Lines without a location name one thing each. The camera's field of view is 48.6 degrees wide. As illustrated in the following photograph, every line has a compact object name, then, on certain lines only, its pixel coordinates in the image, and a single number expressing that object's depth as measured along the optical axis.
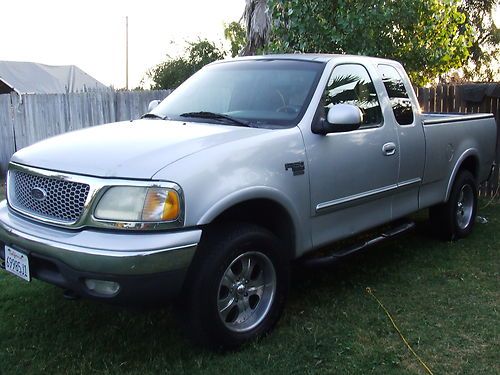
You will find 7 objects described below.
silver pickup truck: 3.03
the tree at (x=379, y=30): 7.71
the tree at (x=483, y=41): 22.00
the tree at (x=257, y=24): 9.90
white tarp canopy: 22.92
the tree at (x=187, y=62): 28.78
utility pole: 35.12
